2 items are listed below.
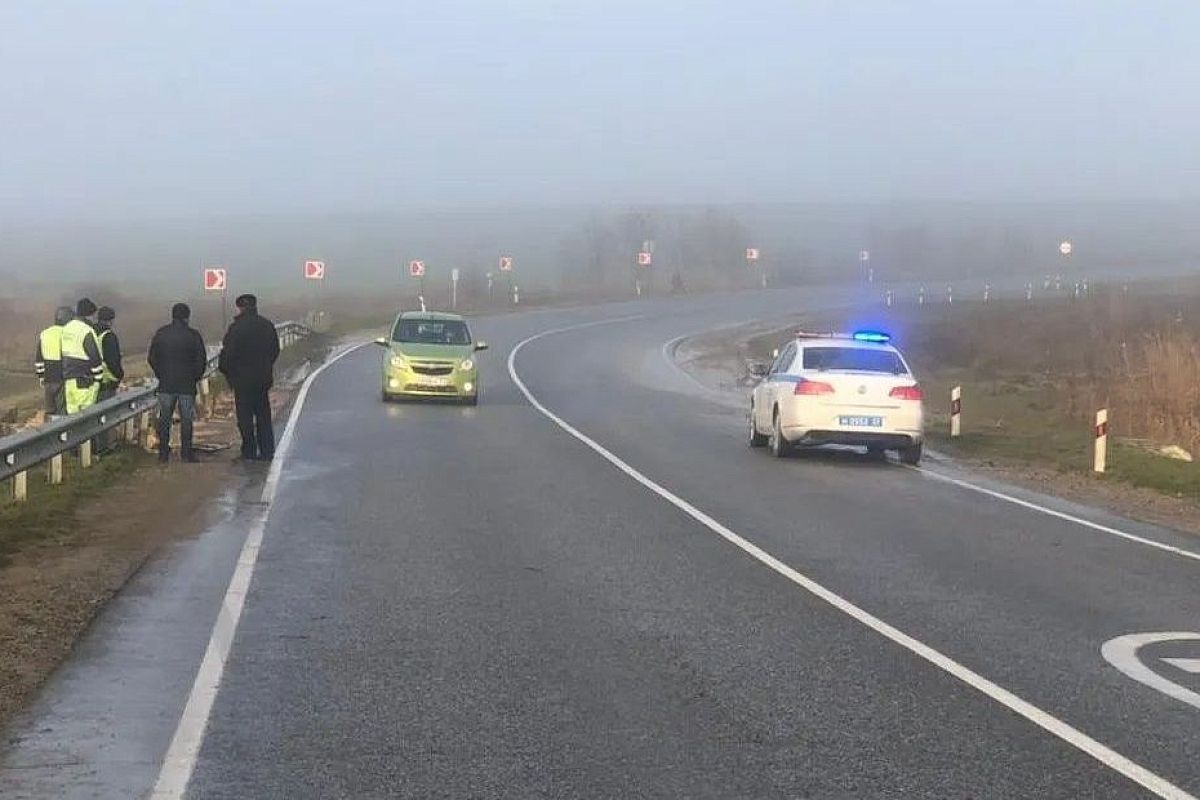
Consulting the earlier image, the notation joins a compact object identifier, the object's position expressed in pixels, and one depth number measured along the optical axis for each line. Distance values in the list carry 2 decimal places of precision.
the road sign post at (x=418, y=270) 62.31
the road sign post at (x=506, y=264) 75.69
